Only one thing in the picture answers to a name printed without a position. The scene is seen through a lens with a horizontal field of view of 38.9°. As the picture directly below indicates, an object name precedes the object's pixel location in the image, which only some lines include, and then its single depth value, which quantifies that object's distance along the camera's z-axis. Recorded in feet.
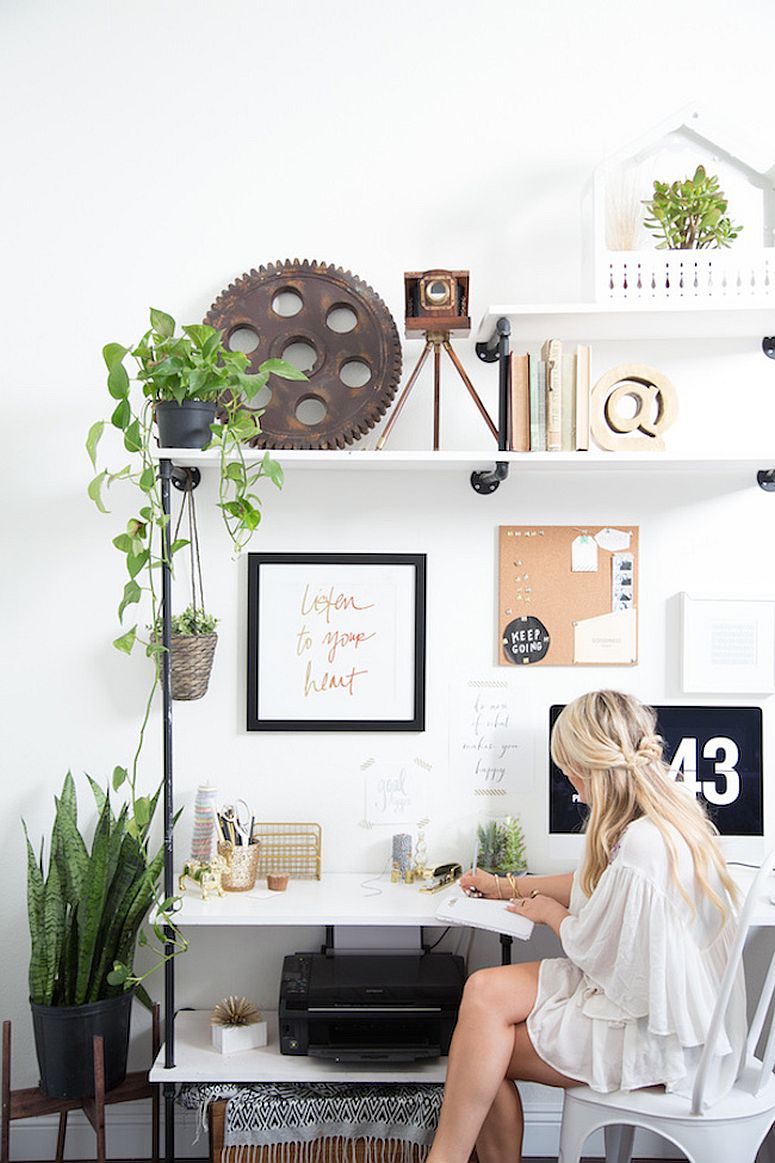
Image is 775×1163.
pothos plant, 7.10
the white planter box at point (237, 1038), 7.49
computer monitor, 8.09
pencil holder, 7.79
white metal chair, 6.14
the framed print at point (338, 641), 8.39
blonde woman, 6.30
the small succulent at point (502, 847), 8.15
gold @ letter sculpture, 7.73
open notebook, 7.01
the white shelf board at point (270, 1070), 7.25
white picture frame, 8.39
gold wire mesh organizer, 8.24
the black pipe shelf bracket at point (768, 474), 8.37
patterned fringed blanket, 7.27
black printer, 7.35
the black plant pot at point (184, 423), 7.25
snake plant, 7.56
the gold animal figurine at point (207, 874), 7.61
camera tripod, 7.82
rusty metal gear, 8.11
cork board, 8.41
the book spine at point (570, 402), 7.59
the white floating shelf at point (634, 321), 7.60
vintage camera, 7.60
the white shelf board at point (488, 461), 7.47
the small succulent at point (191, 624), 7.88
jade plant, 7.71
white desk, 7.24
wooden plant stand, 7.31
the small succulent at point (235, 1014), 7.60
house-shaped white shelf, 7.74
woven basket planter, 7.79
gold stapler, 7.98
